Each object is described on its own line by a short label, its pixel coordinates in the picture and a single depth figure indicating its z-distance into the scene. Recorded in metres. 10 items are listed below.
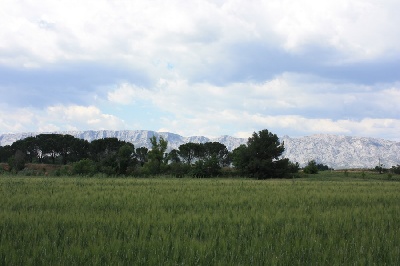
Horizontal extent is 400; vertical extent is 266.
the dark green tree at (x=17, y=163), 72.31
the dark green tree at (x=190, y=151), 121.69
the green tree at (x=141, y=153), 127.12
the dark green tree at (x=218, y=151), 125.00
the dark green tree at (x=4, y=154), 108.50
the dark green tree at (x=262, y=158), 69.31
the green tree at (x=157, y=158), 69.43
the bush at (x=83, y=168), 63.16
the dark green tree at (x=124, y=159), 68.00
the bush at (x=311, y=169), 80.12
